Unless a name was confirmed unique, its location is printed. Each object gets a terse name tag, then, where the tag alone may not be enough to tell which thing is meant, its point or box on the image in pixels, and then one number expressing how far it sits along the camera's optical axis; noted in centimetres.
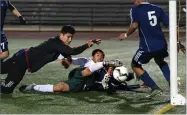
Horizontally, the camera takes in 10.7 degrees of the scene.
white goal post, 1303
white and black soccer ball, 1602
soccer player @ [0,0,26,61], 1749
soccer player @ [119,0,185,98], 1514
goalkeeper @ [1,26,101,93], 1557
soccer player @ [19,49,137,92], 1608
